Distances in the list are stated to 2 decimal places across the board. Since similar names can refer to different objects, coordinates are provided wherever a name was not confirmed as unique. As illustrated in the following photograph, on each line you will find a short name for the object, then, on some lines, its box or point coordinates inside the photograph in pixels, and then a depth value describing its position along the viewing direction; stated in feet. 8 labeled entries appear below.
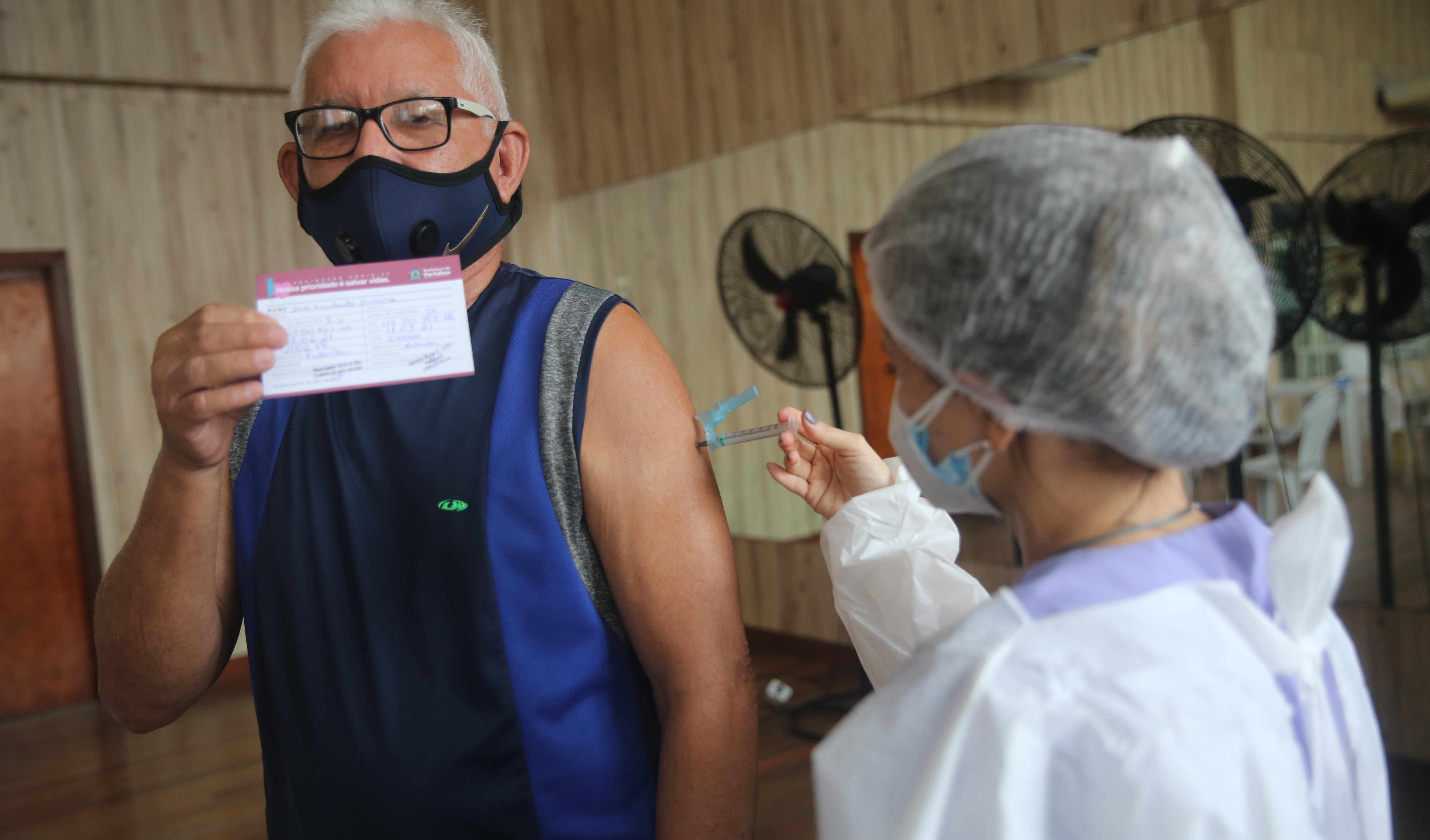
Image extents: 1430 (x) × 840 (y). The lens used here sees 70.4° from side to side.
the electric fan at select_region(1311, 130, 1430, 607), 8.42
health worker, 2.25
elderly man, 3.23
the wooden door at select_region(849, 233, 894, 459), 13.05
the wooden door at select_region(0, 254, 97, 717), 14.96
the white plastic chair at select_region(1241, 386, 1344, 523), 9.27
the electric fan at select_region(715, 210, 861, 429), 12.46
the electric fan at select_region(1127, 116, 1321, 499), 8.48
